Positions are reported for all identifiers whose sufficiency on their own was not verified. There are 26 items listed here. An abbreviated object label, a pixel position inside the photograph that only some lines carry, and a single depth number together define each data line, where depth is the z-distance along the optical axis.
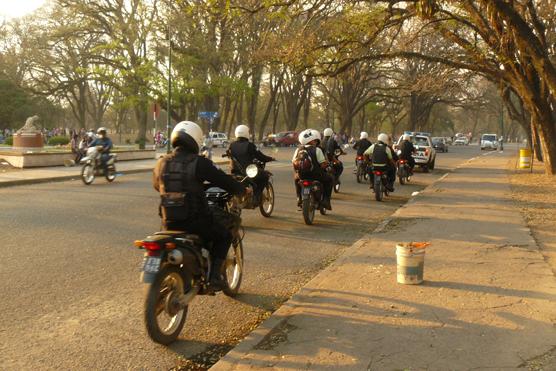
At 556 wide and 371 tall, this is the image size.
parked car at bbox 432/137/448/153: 50.71
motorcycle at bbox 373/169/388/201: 14.16
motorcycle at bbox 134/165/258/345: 4.20
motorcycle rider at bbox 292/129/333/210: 10.49
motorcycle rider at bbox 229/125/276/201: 10.31
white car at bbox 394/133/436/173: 26.02
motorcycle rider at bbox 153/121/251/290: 4.57
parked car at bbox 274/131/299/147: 56.03
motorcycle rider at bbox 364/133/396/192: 14.16
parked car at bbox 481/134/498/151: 64.00
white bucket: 5.82
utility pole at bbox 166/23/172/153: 33.19
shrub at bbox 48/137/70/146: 47.97
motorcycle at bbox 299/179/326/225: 10.30
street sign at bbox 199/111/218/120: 35.66
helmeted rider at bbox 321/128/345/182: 14.90
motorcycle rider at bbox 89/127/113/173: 17.45
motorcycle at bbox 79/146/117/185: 16.86
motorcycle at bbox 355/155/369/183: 18.88
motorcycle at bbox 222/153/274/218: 10.13
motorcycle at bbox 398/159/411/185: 19.17
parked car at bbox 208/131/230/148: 54.71
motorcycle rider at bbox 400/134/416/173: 18.94
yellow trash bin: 25.44
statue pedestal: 23.95
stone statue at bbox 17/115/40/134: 24.94
